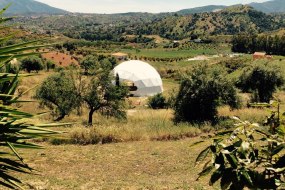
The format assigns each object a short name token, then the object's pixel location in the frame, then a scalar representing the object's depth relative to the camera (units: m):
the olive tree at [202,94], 21.62
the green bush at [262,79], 29.62
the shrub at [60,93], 24.67
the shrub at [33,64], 61.36
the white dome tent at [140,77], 54.17
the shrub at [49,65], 72.95
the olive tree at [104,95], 23.98
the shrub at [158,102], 38.28
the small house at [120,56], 101.91
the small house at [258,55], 87.12
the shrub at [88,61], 70.82
